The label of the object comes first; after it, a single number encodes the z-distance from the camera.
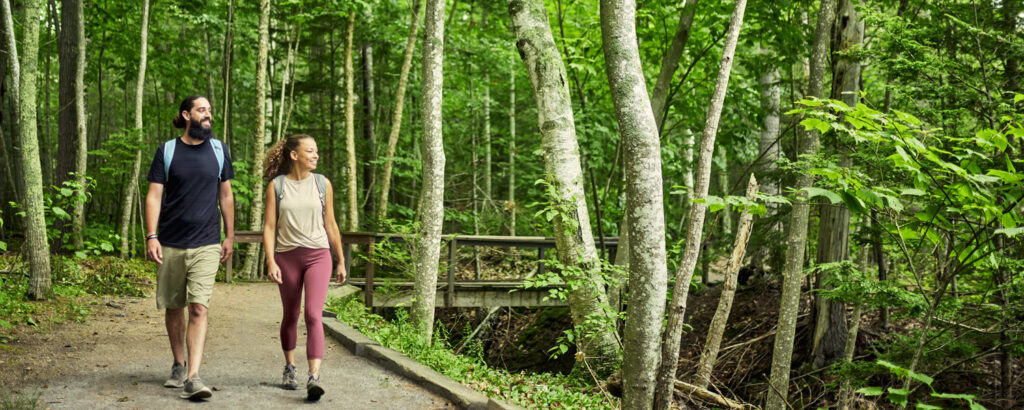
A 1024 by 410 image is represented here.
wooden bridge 11.12
